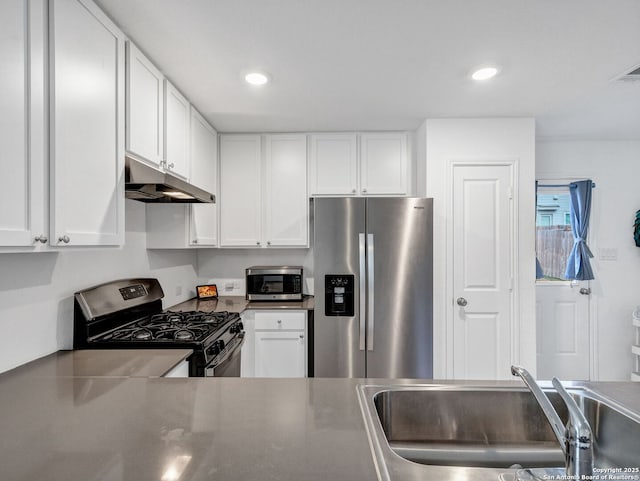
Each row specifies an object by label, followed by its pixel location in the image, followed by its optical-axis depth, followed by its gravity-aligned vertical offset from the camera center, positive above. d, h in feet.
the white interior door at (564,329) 10.53 -2.86
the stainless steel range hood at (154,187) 5.05 +0.97
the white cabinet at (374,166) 9.77 +2.27
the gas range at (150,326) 5.30 -1.64
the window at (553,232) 10.70 +0.31
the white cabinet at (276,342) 8.72 -2.74
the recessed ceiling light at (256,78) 6.46 +3.33
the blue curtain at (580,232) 10.30 +0.30
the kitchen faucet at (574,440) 2.00 -1.26
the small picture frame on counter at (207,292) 10.06 -1.57
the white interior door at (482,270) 8.54 -0.76
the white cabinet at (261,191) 9.87 +1.54
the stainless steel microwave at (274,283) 9.79 -1.27
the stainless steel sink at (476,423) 3.10 -1.86
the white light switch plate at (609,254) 10.52 -0.42
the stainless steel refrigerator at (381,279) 8.11 -0.94
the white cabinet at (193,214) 7.80 +0.69
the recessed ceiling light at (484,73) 6.20 +3.29
